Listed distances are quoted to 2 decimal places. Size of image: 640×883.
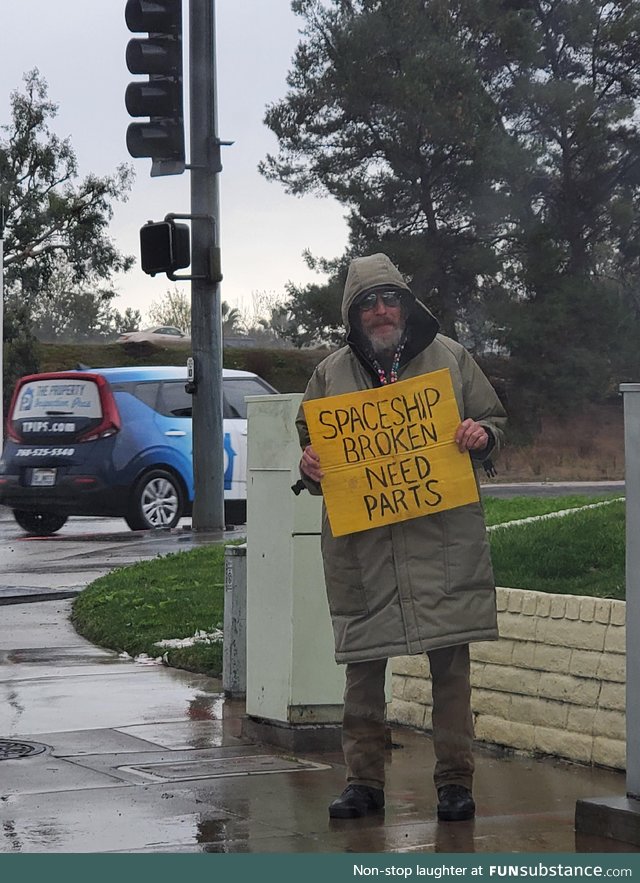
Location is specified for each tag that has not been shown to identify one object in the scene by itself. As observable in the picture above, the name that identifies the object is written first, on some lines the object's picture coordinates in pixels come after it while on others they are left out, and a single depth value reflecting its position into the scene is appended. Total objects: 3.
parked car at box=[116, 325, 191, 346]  55.50
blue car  17.11
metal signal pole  15.87
